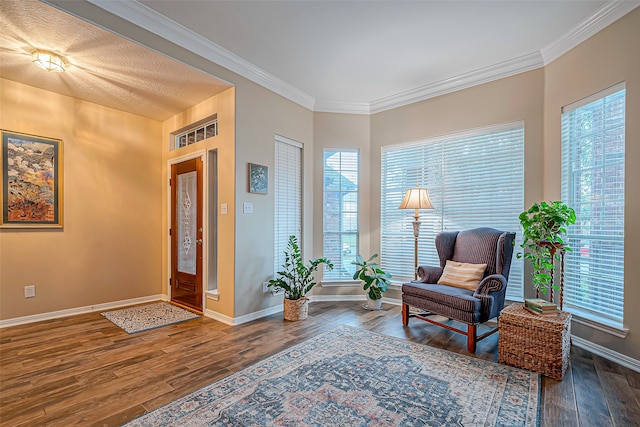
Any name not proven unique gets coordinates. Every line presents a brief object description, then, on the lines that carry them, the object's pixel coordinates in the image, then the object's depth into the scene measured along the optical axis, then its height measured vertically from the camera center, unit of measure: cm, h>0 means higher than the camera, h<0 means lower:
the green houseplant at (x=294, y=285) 356 -92
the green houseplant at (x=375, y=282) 398 -95
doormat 335 -127
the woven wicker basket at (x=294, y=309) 355 -116
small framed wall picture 361 +40
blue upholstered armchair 273 -73
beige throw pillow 308 -68
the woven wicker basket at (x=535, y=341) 223 -101
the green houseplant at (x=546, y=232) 269 -20
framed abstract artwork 332 +36
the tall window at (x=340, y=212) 456 -2
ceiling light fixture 271 +139
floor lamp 368 +10
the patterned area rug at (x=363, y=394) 177 -123
